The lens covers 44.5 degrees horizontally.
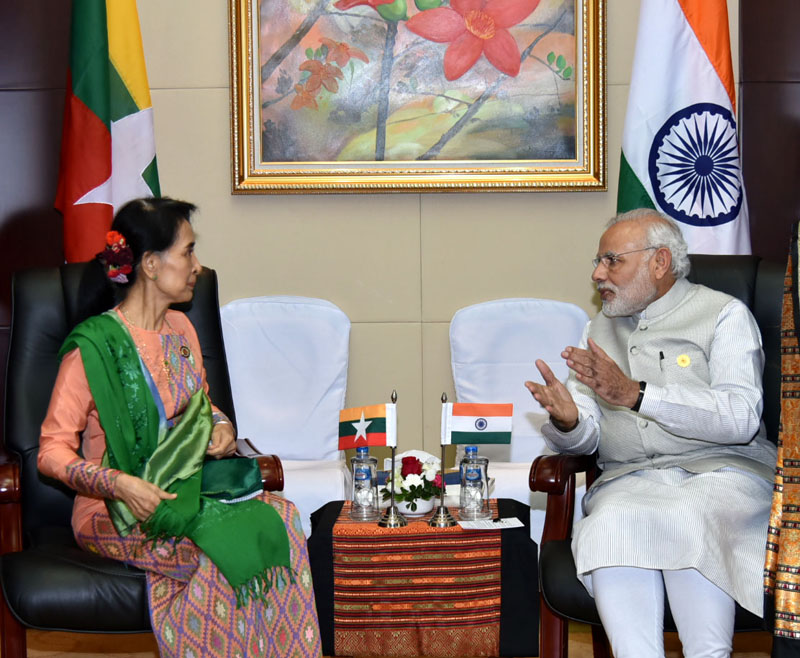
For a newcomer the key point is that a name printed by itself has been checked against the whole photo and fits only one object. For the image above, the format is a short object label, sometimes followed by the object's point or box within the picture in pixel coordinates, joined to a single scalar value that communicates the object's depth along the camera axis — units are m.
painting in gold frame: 4.02
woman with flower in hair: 2.34
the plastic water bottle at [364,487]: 2.92
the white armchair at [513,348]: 3.92
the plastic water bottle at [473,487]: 2.92
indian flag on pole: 3.65
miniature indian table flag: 2.82
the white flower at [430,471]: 3.03
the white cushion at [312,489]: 3.38
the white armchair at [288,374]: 3.93
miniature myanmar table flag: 2.82
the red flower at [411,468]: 3.04
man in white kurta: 2.26
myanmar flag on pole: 3.75
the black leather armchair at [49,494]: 2.33
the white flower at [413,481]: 2.98
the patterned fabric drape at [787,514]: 2.14
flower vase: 2.95
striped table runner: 2.75
